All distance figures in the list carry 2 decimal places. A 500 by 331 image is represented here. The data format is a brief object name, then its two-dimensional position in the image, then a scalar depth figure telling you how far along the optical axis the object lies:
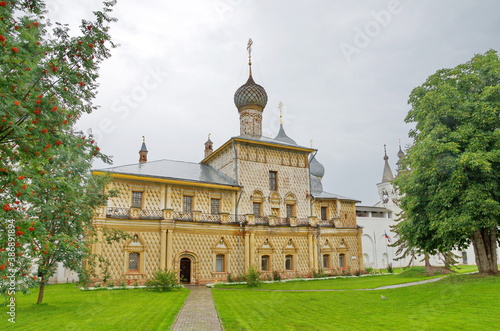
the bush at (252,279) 23.03
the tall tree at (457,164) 16.97
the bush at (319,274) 29.16
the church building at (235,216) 23.84
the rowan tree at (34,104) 5.54
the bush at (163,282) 20.02
